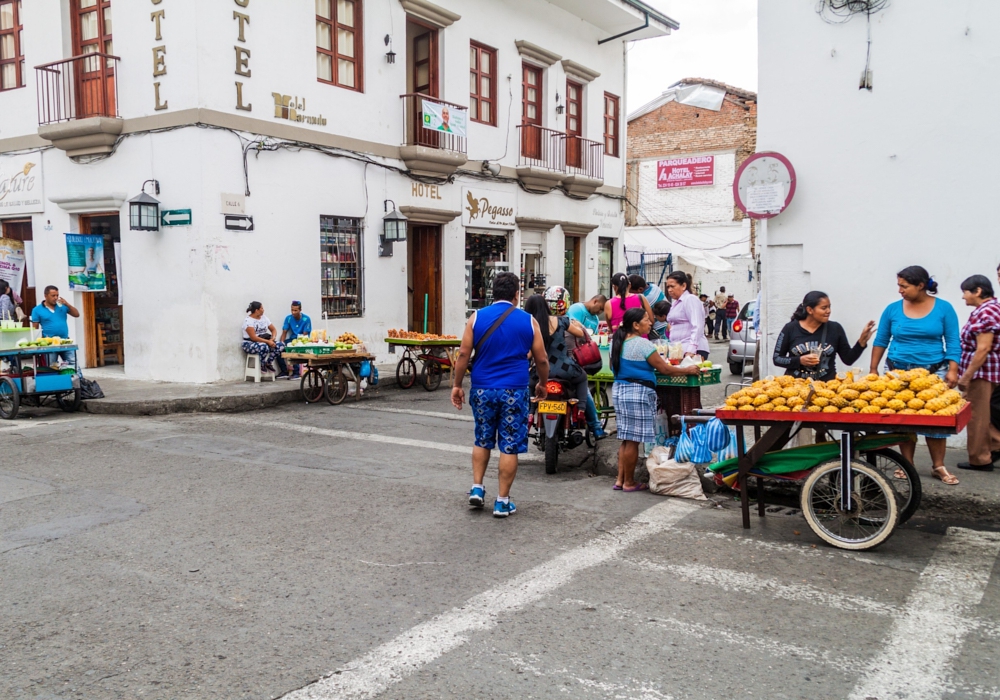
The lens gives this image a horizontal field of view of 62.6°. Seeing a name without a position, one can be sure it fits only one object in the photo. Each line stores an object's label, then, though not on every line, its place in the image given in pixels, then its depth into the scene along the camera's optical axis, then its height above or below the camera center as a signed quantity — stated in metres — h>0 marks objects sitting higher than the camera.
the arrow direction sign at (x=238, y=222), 13.01 +1.31
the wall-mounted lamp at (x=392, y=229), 15.59 +1.40
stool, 13.05 -1.08
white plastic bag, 6.86 -1.51
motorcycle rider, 7.87 -0.47
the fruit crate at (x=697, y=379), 7.56 -0.75
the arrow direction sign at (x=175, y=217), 12.74 +1.39
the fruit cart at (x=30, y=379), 10.47 -0.92
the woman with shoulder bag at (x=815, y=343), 6.64 -0.38
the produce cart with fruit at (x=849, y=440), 5.18 -0.97
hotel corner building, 12.88 +2.63
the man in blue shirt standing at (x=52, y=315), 11.62 -0.10
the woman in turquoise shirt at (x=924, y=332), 6.60 -0.30
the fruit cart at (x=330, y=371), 12.02 -1.02
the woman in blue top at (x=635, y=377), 6.76 -0.65
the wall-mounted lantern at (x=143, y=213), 12.66 +1.45
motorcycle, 7.64 -1.18
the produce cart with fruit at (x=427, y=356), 13.52 -0.93
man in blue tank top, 6.18 -0.60
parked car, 15.87 -0.88
